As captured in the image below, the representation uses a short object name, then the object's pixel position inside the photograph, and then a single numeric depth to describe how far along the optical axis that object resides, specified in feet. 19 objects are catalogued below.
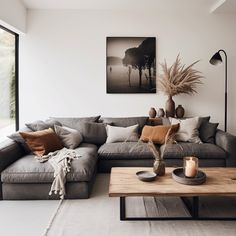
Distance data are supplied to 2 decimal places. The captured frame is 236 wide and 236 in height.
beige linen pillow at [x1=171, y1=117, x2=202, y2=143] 13.82
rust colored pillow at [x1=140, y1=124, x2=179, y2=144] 13.43
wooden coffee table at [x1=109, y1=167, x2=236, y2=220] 7.95
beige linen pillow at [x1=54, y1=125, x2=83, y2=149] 12.89
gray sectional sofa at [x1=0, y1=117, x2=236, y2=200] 10.04
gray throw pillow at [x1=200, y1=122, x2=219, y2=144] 14.06
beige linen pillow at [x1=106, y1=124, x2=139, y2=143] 14.01
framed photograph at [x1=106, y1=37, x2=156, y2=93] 16.07
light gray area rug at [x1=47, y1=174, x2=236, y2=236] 7.87
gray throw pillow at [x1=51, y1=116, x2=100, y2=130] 14.55
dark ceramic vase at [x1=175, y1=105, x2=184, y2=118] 15.66
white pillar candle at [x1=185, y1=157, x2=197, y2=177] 8.82
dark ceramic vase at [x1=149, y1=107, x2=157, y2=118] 15.60
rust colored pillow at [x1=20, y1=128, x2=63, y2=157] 11.48
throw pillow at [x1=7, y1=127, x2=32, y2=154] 11.89
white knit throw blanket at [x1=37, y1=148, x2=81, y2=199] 9.87
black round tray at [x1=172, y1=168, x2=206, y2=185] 8.52
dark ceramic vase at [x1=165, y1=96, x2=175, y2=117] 15.64
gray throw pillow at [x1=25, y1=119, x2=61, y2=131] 12.96
